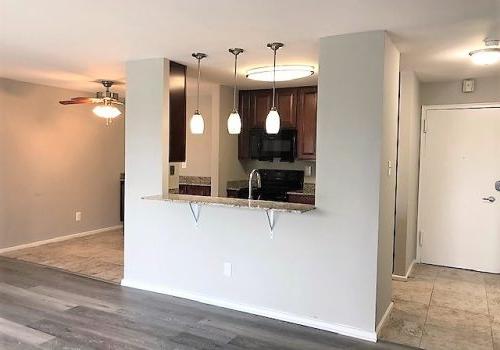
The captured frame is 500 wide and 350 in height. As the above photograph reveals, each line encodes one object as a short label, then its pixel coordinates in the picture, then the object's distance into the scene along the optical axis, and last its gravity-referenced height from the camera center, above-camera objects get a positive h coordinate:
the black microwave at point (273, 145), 5.39 +0.20
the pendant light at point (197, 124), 3.39 +0.29
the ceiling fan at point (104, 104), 4.79 +0.64
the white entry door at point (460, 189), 4.75 -0.31
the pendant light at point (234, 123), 3.29 +0.29
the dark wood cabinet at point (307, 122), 5.23 +0.50
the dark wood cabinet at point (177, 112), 3.95 +0.46
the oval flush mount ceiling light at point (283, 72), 3.88 +0.84
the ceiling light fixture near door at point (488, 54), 3.07 +0.89
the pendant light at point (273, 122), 3.07 +0.29
